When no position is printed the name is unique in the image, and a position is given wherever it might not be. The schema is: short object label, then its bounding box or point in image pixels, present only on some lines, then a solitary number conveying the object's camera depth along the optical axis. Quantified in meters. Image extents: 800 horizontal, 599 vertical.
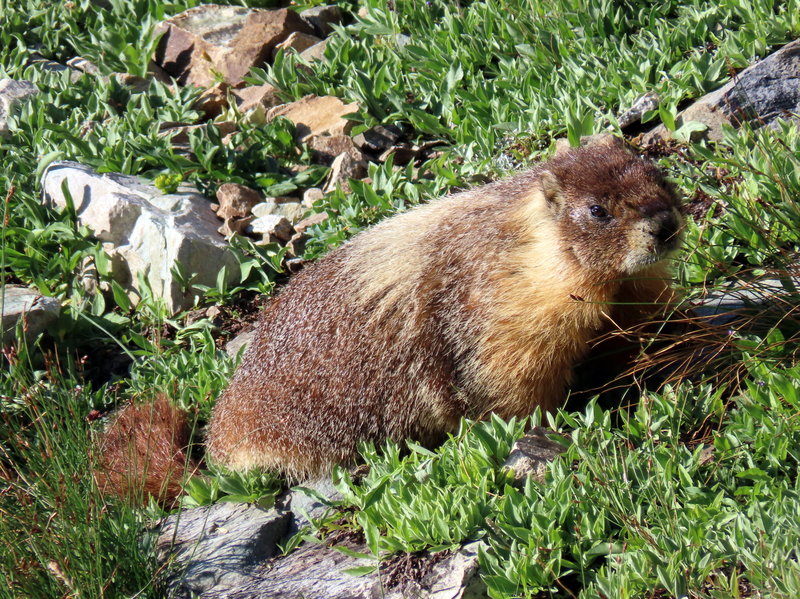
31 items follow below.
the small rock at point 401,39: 16.67
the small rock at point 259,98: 16.77
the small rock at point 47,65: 18.70
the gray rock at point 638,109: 13.09
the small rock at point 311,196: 14.80
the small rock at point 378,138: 15.23
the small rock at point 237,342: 13.02
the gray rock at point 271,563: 7.48
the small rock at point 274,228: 14.34
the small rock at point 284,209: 14.70
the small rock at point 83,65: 18.69
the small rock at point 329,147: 15.30
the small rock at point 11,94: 16.97
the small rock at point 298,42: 17.48
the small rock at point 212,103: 17.11
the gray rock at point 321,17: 18.30
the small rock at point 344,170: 14.73
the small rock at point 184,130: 16.25
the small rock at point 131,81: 18.00
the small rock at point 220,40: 17.67
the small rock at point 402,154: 14.98
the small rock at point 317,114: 15.60
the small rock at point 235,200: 14.80
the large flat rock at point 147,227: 13.84
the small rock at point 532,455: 8.26
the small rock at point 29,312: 13.22
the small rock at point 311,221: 14.35
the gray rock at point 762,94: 12.16
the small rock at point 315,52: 17.27
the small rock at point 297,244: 14.14
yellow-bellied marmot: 8.95
